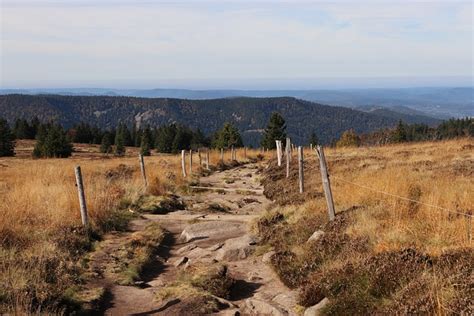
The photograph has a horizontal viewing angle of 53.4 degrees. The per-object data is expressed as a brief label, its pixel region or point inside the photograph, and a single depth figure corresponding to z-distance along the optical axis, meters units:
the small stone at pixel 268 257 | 9.40
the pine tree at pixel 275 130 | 61.41
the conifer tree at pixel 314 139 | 83.88
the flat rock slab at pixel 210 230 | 12.05
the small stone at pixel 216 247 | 10.75
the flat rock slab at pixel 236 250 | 10.16
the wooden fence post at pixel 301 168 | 14.52
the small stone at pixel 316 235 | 9.29
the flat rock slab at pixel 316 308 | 6.51
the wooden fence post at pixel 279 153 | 27.28
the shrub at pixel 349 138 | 77.12
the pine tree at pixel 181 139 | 98.00
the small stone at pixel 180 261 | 9.94
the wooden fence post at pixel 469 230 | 6.98
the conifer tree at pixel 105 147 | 86.44
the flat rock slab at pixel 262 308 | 6.91
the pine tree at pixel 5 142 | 67.44
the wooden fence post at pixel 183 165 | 24.67
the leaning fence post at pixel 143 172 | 18.58
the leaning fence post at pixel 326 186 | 9.85
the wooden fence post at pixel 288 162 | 21.11
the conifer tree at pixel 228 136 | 61.78
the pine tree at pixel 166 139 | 100.51
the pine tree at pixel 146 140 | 77.56
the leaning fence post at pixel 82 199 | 11.38
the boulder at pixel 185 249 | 11.05
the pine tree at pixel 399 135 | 69.38
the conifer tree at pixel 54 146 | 63.44
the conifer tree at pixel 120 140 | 83.68
